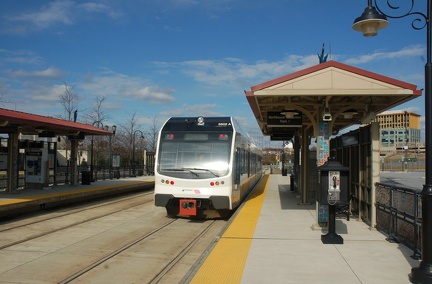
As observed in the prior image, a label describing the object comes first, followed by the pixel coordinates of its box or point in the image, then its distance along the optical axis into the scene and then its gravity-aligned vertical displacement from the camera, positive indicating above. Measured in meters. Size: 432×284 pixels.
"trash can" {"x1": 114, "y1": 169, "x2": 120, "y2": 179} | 32.19 -1.30
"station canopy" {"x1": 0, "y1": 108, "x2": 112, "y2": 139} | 14.54 +1.31
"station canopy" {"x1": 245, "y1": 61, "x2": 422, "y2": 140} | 9.00 +1.61
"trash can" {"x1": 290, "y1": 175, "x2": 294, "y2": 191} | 22.28 -1.32
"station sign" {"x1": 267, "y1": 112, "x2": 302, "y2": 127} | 12.77 +1.21
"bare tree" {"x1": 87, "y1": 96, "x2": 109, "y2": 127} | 35.34 +3.27
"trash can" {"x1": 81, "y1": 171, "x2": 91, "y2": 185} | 23.06 -1.12
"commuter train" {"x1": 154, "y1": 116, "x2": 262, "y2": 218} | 11.99 -0.26
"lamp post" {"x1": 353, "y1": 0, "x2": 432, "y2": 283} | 5.57 -0.51
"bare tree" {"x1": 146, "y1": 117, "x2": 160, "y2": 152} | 51.94 +2.63
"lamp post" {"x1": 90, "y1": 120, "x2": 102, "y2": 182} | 25.91 -1.09
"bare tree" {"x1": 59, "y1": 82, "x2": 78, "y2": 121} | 32.96 +3.59
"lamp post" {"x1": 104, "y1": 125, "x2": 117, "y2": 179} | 30.77 -0.55
